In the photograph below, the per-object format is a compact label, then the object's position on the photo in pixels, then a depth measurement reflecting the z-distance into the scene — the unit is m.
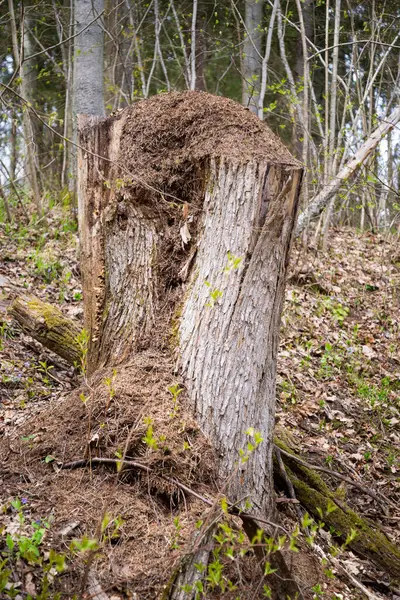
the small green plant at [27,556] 2.24
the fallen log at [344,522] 3.46
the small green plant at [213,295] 2.85
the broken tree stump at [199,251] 3.05
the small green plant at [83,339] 3.15
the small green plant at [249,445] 2.32
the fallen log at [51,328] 4.45
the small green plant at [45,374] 4.42
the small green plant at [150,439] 2.36
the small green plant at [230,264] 2.77
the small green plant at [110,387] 2.89
